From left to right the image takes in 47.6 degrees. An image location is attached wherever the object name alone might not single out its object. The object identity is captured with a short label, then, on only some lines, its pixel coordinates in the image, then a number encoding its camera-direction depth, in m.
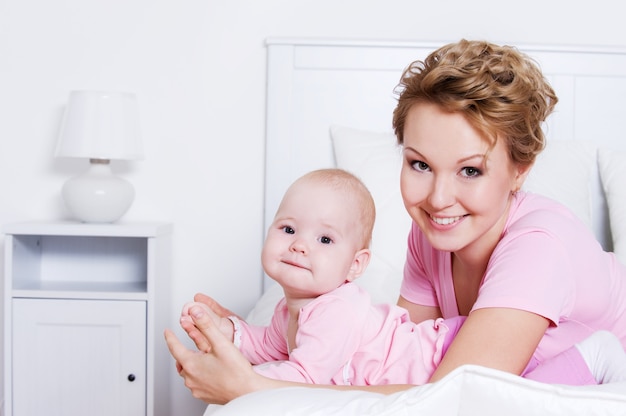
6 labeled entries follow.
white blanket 0.70
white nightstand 2.33
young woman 1.00
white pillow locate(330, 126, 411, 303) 1.95
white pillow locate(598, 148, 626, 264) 2.13
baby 1.06
